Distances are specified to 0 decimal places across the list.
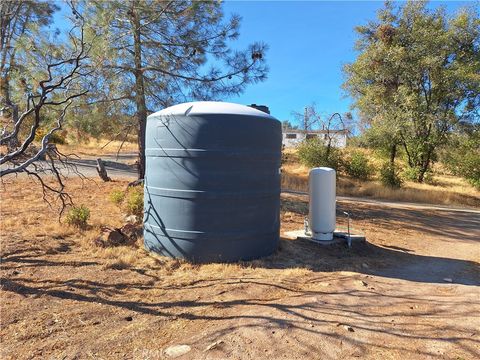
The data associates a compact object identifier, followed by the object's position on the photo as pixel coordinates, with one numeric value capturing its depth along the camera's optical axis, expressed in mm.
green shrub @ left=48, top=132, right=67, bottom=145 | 20478
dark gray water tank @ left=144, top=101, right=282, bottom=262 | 5434
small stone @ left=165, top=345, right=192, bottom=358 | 3027
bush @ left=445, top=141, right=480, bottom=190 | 21047
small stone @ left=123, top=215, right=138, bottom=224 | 7465
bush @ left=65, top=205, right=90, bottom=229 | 6895
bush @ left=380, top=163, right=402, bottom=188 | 20438
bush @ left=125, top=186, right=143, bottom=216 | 7979
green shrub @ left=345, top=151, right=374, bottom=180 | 22016
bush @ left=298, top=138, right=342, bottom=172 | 21938
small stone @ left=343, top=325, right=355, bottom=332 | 3518
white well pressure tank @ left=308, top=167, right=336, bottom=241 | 6926
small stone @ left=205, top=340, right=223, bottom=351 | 3108
